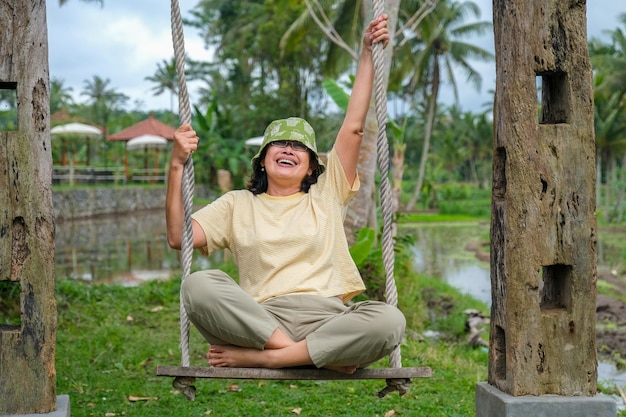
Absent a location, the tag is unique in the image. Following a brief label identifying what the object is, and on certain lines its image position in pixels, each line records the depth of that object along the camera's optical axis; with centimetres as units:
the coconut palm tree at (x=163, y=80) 3438
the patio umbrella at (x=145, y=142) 2450
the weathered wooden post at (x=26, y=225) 263
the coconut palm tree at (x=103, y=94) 4194
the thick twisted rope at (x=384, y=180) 277
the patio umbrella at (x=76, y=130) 2242
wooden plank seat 254
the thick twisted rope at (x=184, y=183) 273
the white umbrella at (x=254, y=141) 2247
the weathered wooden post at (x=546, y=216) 265
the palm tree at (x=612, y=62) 2109
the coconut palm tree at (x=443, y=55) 2478
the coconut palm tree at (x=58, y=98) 2966
